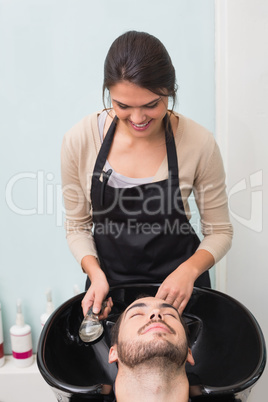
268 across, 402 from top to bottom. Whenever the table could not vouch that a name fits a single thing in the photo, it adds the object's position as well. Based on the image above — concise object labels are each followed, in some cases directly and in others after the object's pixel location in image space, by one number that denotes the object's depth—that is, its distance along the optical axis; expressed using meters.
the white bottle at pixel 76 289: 2.17
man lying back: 1.10
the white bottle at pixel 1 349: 2.20
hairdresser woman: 1.44
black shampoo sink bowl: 1.05
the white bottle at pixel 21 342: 2.18
